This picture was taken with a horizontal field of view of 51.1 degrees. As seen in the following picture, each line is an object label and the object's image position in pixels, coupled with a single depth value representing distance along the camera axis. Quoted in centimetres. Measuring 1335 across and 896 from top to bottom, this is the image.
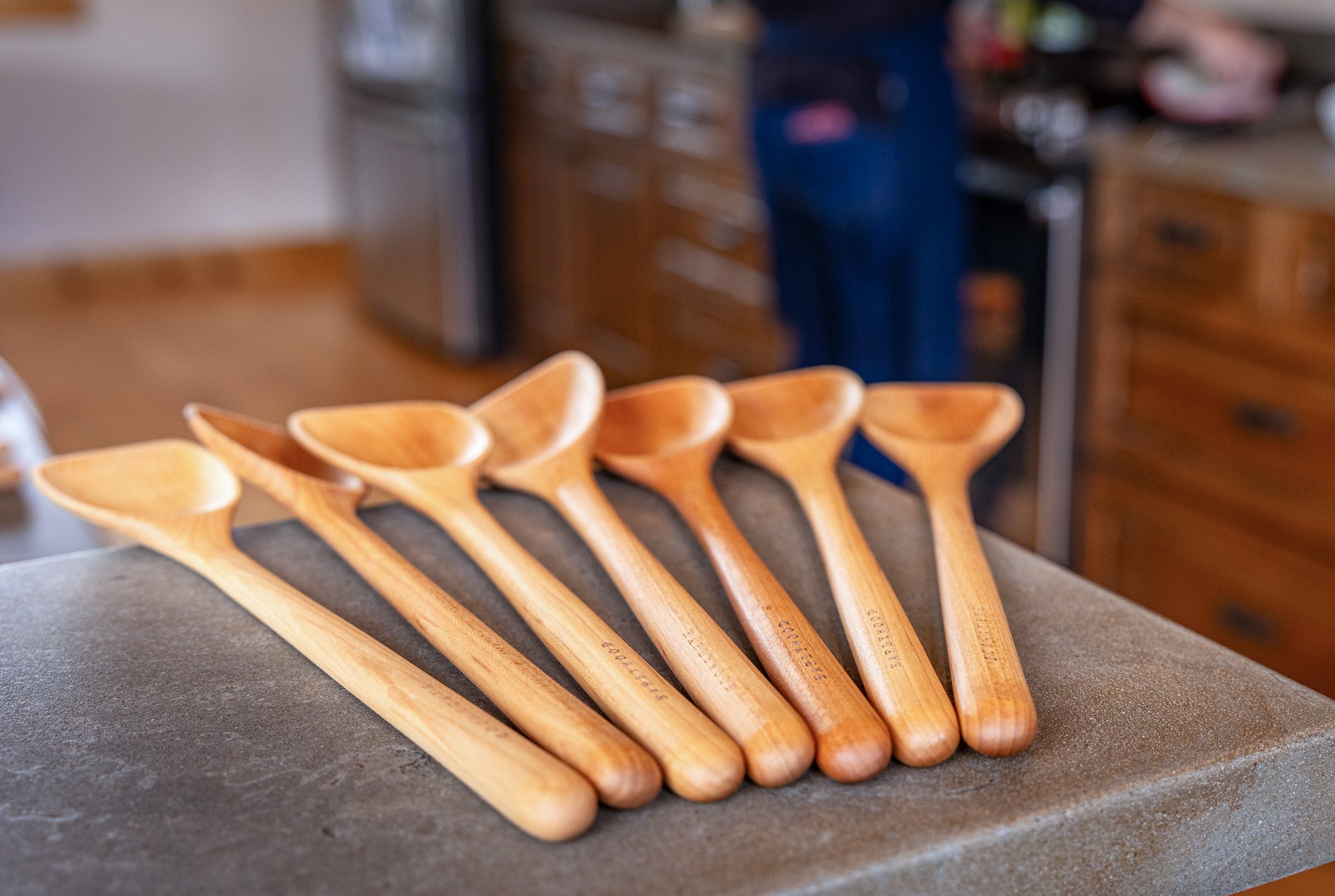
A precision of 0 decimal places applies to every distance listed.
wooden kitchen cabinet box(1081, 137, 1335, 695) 177
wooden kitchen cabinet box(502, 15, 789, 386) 269
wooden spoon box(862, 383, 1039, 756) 49
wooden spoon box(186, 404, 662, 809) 45
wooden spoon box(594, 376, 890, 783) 47
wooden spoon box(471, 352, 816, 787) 47
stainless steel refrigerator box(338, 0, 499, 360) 343
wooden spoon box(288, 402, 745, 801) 46
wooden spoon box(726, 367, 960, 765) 49
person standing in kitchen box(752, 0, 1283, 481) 194
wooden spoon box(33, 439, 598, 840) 44
